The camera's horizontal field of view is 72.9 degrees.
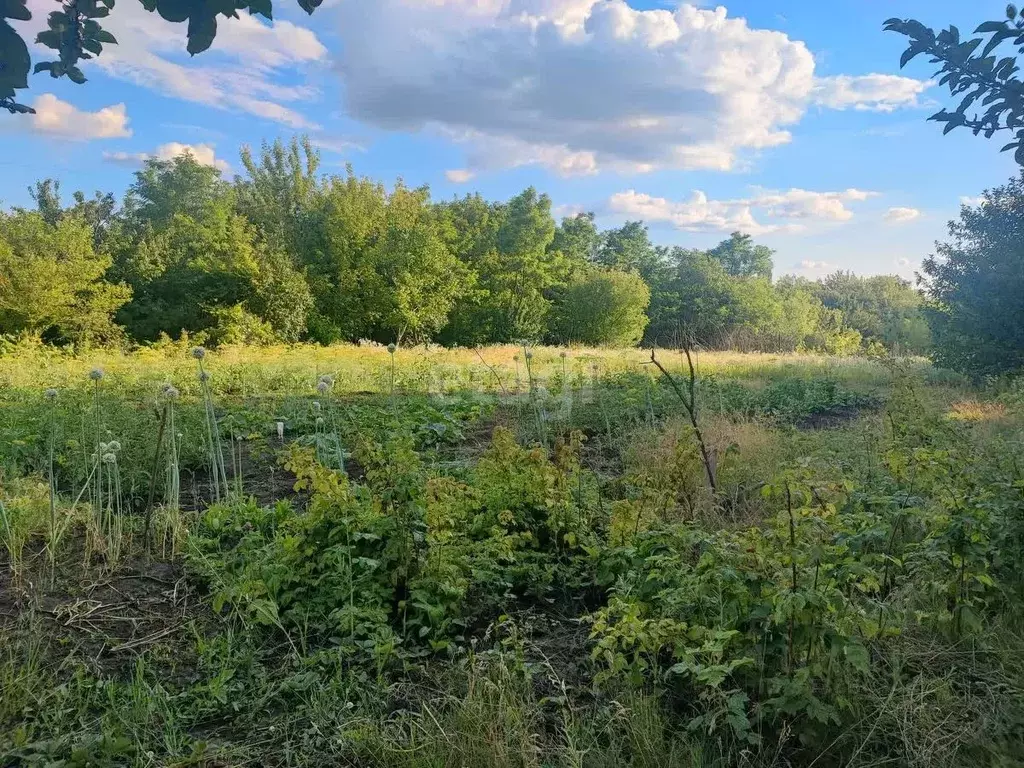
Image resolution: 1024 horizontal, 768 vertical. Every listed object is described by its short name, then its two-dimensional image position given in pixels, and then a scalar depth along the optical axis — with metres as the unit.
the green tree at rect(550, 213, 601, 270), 41.84
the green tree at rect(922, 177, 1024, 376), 10.02
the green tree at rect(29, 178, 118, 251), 34.75
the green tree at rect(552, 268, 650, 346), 36.00
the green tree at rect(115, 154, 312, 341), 27.78
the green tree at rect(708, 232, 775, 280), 60.72
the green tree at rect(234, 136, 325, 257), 33.50
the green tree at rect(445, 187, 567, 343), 35.00
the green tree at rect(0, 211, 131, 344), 23.03
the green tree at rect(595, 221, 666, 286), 49.19
